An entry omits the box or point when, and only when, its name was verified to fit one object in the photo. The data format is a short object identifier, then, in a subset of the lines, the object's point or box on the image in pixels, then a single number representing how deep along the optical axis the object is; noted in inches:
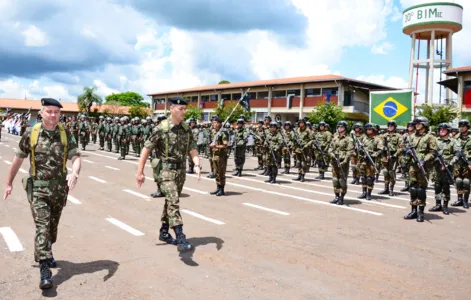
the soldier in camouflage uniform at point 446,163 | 369.7
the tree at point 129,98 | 4003.4
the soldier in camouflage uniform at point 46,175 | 175.3
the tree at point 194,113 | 1814.7
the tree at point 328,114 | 1251.2
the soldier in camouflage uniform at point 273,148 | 538.3
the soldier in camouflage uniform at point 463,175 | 398.9
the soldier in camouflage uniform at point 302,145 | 567.5
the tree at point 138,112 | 2554.1
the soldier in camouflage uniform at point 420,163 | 330.6
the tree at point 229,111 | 1461.2
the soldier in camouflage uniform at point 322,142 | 600.4
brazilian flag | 906.1
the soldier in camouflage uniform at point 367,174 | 421.7
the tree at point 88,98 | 2201.0
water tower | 1457.9
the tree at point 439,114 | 1013.2
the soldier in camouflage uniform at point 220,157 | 421.4
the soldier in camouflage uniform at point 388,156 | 467.2
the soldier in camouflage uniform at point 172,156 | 218.7
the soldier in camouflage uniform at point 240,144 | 591.2
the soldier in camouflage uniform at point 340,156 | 386.0
